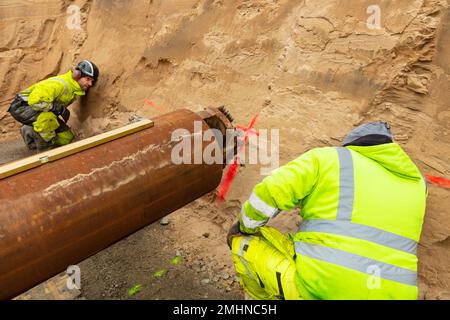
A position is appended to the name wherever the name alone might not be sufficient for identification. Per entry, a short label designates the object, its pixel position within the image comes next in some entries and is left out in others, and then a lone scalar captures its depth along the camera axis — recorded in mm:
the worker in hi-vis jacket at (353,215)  1917
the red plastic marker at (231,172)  3605
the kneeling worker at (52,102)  4547
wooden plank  2112
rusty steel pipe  1969
